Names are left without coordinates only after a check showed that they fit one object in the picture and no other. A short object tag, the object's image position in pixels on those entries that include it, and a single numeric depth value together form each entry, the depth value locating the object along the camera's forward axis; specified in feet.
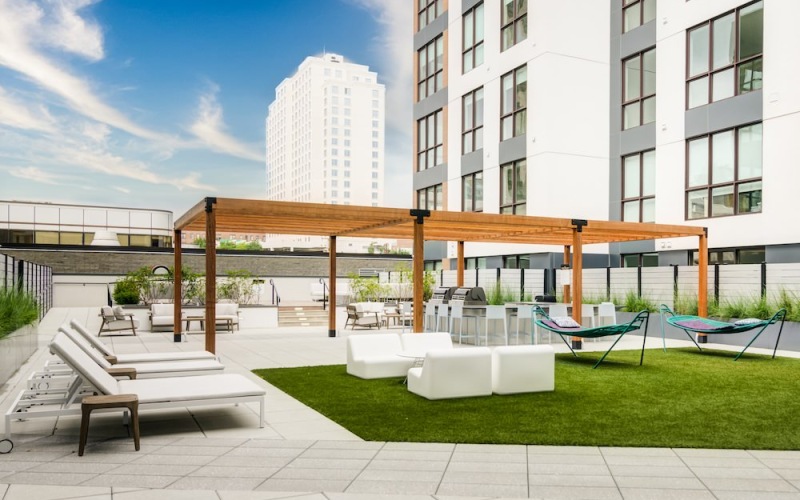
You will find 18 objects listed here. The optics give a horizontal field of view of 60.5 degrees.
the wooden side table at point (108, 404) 18.26
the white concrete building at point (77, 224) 132.16
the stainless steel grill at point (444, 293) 58.03
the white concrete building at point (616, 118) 55.06
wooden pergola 37.93
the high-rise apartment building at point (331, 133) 406.21
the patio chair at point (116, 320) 53.47
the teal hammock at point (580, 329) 38.06
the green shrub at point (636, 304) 57.26
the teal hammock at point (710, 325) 40.63
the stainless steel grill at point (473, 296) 54.08
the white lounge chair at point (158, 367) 24.55
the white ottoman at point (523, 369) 27.86
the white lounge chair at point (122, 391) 19.42
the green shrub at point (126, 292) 65.72
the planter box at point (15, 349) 29.09
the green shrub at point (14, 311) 31.27
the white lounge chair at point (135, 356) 28.86
